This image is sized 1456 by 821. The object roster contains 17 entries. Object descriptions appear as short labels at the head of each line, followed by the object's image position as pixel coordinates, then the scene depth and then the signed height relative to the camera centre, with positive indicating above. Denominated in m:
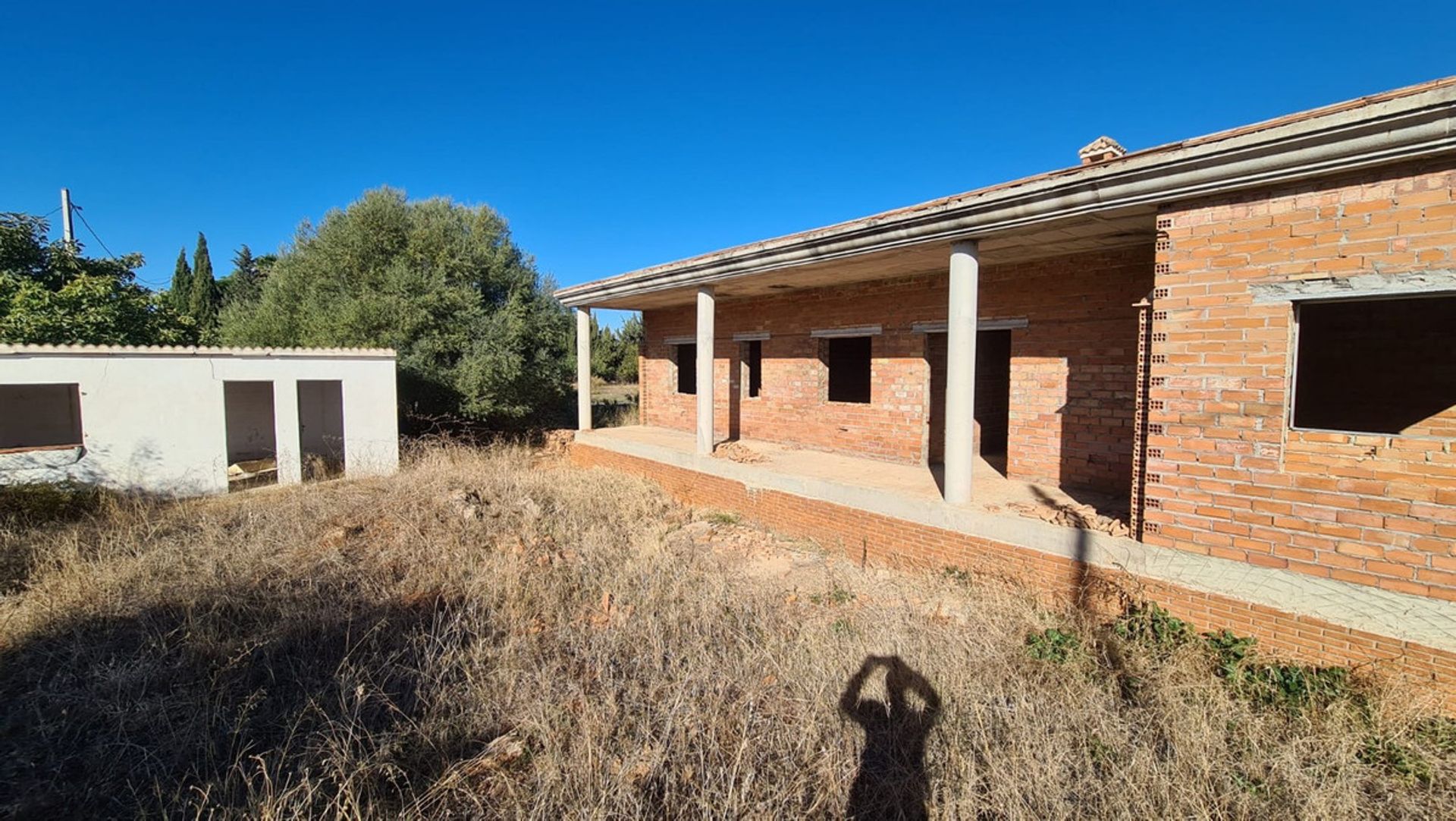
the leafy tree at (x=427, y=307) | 12.39 +1.40
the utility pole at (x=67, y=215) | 14.48 +3.86
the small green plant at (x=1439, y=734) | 2.90 -1.81
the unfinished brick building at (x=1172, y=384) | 3.43 -0.09
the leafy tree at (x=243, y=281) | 25.16 +4.87
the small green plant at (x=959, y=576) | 5.10 -1.79
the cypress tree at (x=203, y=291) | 25.33 +3.67
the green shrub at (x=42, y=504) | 6.77 -1.66
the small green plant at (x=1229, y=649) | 3.63 -1.75
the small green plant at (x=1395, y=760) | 2.74 -1.84
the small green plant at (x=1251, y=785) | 2.56 -1.82
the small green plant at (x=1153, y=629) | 3.90 -1.73
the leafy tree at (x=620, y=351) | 35.44 +1.27
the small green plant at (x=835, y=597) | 4.89 -1.90
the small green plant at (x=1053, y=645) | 3.79 -1.80
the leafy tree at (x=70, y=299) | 10.77 +1.38
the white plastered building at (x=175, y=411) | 8.46 -0.69
